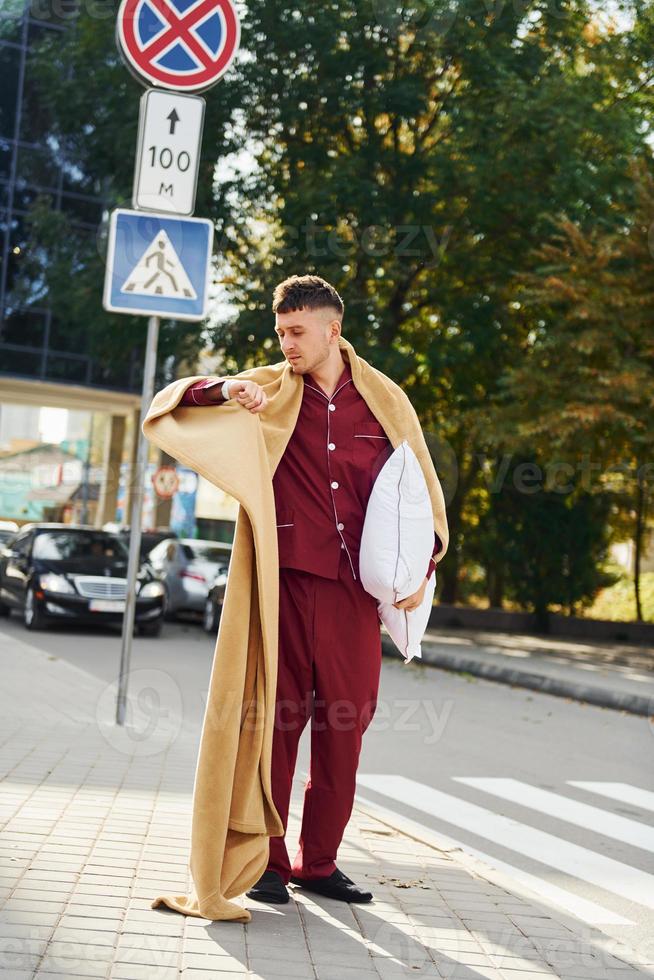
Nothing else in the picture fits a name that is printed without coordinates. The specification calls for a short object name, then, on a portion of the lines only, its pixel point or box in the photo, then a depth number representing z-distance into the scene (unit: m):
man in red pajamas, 4.40
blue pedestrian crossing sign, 8.16
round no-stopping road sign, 8.03
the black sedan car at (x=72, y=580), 18.25
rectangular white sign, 8.24
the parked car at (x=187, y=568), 21.44
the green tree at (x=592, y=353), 17.23
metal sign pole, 8.35
